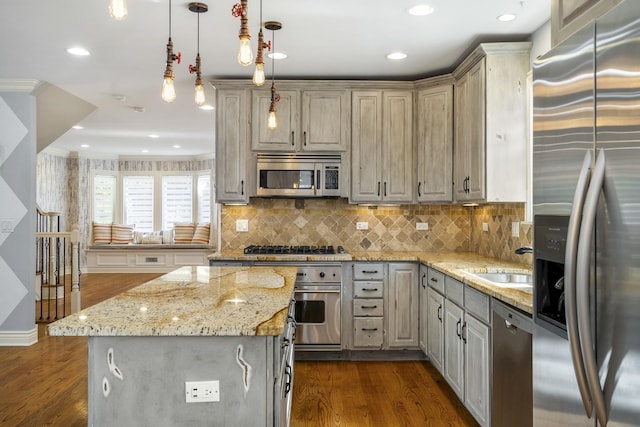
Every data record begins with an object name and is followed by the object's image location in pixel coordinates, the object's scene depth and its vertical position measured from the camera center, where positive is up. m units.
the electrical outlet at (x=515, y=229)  3.63 -0.11
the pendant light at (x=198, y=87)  2.34 +0.62
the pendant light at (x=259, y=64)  2.15 +0.67
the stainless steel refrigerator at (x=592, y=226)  1.19 -0.03
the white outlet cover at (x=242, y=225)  4.80 -0.10
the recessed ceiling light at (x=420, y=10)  3.01 +1.29
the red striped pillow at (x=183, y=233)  10.23 -0.39
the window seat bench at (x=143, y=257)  9.91 -0.87
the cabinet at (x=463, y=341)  2.60 -0.80
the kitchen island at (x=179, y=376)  1.72 -0.58
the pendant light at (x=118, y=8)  1.41 +0.60
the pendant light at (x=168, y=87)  2.07 +0.55
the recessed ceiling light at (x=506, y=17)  3.14 +1.30
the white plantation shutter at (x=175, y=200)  10.92 +0.33
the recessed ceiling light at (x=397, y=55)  3.88 +1.29
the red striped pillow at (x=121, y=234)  10.12 -0.41
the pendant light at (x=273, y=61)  2.86 +1.28
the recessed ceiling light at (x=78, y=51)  3.75 +1.29
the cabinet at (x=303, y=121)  4.41 +0.85
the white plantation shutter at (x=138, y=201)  10.88 +0.31
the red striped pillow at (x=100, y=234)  10.01 -0.40
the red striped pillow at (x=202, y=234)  10.09 -0.41
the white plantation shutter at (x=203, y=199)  10.77 +0.35
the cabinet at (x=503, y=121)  3.54 +0.69
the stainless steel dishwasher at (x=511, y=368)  2.08 -0.71
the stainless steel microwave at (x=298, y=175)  4.44 +0.36
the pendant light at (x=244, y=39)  1.82 +0.66
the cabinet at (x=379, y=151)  4.46 +0.59
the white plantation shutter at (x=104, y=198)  10.35 +0.36
